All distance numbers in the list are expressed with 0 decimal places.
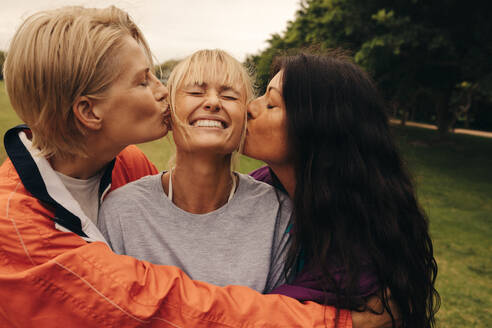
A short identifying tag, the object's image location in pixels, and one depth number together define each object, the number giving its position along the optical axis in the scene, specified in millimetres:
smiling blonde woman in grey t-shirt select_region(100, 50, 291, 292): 810
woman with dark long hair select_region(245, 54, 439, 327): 820
